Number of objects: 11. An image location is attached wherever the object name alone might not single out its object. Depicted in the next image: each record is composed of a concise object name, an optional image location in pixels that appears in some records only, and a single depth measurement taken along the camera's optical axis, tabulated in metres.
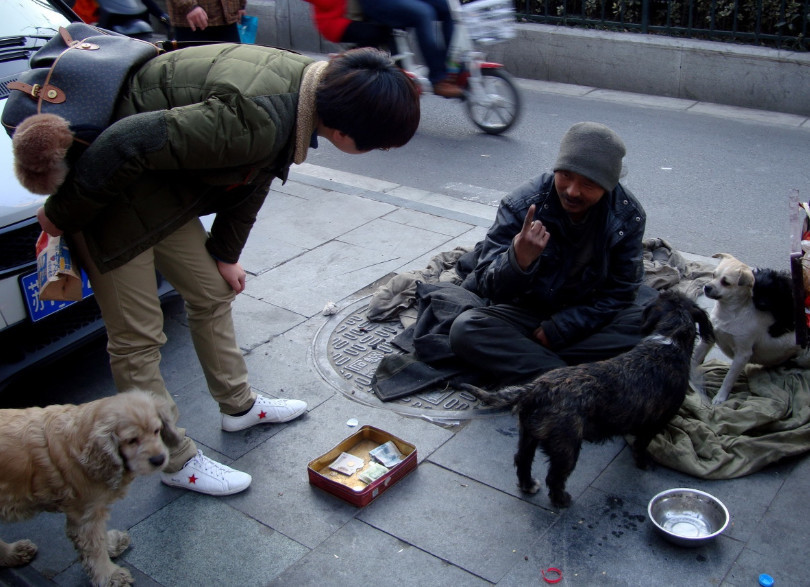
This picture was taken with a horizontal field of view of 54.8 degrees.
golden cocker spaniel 2.57
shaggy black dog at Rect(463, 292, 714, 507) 2.94
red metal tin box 3.12
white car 3.45
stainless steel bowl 2.89
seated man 3.67
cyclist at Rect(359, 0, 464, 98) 7.12
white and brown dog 3.56
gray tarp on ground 3.24
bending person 2.52
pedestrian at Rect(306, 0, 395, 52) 7.33
